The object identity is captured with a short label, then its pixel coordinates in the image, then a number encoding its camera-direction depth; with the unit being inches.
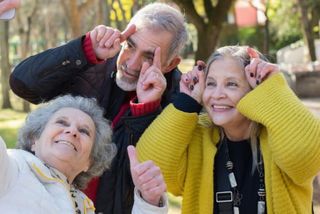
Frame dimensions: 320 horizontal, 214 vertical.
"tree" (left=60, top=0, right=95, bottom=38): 436.4
